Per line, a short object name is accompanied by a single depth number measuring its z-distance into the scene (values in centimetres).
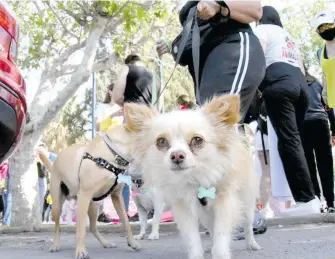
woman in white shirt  537
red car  290
